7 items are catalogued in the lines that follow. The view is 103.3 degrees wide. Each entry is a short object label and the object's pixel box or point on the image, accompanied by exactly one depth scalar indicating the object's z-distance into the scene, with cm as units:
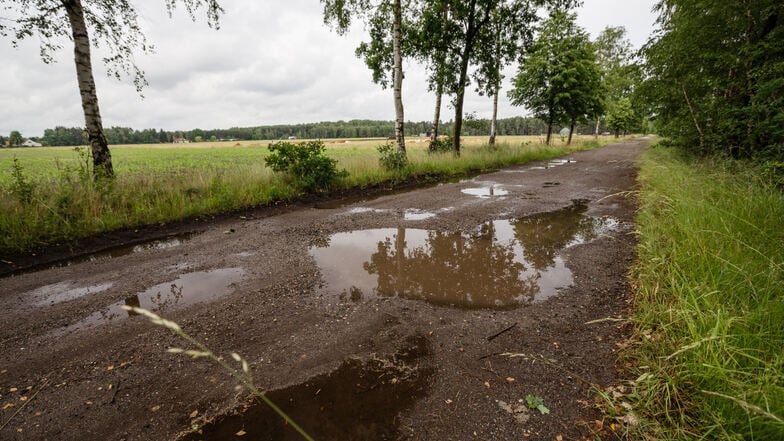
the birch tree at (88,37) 632
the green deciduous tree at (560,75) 2186
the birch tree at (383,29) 1123
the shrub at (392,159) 1139
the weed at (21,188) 537
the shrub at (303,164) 852
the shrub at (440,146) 1633
